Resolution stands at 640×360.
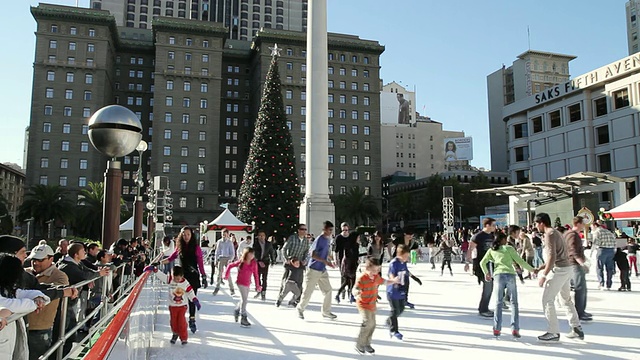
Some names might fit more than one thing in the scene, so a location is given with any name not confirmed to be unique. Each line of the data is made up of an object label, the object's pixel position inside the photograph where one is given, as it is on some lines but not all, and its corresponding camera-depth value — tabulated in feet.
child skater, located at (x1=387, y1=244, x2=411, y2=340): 25.52
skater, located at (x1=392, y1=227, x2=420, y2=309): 38.73
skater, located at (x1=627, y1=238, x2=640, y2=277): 60.44
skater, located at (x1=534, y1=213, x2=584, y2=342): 24.50
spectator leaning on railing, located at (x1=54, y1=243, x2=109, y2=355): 19.40
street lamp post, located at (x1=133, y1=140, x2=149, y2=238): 57.85
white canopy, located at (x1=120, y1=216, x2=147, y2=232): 111.87
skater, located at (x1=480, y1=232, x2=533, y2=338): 25.17
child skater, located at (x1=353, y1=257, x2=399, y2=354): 22.44
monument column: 90.58
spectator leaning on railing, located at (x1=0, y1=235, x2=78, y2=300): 14.44
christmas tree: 117.70
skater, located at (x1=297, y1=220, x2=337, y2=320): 32.55
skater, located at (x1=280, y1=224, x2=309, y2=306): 37.32
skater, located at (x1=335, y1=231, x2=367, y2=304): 37.40
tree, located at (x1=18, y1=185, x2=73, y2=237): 186.70
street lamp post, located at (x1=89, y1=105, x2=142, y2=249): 20.29
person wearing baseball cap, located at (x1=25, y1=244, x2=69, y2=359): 15.76
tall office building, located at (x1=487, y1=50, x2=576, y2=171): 312.09
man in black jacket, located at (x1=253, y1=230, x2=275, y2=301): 43.65
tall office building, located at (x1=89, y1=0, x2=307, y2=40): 368.68
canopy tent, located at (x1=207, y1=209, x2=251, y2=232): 101.55
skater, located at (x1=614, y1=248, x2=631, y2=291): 47.01
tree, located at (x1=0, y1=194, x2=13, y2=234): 158.14
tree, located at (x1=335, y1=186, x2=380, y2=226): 238.89
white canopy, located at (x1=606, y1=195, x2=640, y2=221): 75.41
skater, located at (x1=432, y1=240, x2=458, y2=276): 68.64
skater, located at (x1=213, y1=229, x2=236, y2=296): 50.06
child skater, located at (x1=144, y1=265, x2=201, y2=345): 25.05
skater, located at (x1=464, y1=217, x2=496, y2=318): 32.30
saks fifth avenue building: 163.94
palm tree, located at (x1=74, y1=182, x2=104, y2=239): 189.06
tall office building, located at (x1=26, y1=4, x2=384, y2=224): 246.27
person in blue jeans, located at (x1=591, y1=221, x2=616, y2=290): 45.96
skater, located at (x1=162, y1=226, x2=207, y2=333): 29.01
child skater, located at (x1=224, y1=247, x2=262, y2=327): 30.60
